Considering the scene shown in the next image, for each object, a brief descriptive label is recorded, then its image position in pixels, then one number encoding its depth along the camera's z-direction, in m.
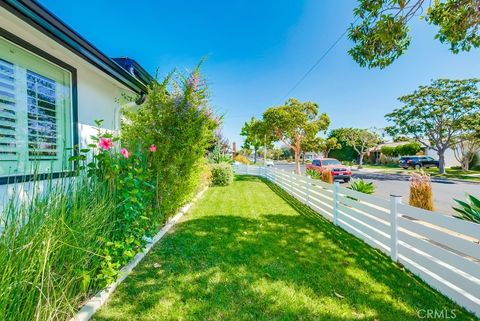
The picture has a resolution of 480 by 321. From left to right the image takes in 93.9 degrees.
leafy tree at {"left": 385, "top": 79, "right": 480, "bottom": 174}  20.14
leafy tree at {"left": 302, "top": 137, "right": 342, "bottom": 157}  19.08
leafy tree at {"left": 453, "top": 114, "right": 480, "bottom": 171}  19.27
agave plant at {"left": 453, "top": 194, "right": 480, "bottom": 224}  3.28
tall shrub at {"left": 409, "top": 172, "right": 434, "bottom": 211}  4.94
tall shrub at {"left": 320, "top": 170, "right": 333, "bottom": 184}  9.03
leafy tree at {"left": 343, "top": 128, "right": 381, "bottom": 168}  36.00
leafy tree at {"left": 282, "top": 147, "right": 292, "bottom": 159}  75.82
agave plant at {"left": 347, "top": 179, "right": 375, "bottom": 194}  6.29
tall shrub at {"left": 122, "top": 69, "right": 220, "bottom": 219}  4.44
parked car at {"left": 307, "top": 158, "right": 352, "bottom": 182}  14.77
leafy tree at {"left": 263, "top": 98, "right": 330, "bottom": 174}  15.46
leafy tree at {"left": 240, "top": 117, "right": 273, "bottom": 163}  16.59
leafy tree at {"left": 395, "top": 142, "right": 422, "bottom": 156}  34.28
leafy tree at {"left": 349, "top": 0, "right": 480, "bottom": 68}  4.21
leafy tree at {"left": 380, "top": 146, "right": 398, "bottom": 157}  38.29
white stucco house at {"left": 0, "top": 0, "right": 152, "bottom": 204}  2.68
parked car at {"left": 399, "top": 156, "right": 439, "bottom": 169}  27.98
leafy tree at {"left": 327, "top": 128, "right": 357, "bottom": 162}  43.16
